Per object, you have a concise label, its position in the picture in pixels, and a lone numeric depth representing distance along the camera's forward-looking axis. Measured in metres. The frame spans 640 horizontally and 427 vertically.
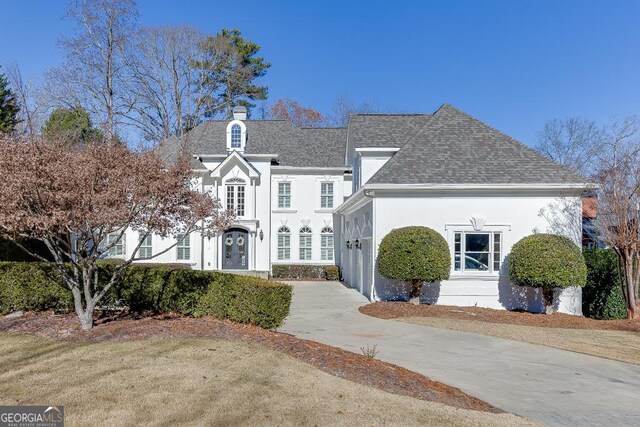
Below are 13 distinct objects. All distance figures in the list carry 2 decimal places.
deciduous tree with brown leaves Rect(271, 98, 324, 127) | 44.06
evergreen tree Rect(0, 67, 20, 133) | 26.73
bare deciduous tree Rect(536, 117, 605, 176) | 38.45
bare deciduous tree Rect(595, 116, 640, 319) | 12.49
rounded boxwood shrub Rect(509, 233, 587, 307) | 12.91
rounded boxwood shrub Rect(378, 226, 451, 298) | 13.20
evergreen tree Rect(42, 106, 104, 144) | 28.31
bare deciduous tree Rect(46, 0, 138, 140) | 27.14
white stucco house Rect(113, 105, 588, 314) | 14.58
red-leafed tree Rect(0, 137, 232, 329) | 7.59
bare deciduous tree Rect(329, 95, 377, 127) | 44.25
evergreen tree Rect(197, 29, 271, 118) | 36.19
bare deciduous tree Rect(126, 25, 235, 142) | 32.53
